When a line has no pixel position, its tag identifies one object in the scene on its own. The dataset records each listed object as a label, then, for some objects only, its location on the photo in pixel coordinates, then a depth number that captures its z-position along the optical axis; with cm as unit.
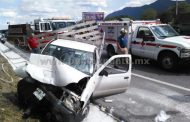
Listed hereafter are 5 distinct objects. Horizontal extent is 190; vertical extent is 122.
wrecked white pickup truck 354
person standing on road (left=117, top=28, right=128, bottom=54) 755
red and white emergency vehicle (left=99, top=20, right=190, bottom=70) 730
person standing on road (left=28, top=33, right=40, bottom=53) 753
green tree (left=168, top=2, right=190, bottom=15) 5049
